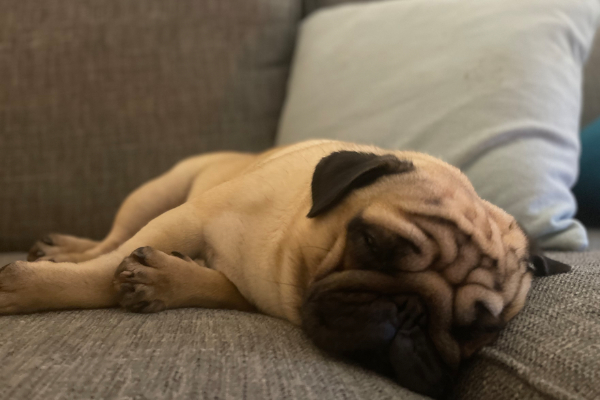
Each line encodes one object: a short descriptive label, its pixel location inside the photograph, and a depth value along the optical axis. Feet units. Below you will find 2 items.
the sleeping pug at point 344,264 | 1.49
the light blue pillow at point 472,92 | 2.12
